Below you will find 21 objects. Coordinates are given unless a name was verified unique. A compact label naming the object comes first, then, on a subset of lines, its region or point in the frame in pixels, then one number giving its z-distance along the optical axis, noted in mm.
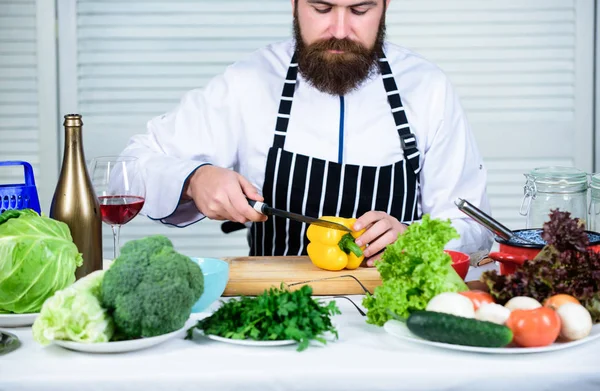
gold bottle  1974
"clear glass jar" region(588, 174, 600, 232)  2135
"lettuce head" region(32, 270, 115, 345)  1660
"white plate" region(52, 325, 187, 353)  1663
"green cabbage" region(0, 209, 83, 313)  1800
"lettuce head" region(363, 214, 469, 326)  1762
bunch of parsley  1705
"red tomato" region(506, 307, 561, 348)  1657
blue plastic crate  2022
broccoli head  1649
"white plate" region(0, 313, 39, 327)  1808
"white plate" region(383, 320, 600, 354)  1661
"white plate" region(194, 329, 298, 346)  1699
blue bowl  1888
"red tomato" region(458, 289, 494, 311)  1722
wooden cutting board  2118
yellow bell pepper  2232
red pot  1927
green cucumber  1642
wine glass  1996
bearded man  2668
